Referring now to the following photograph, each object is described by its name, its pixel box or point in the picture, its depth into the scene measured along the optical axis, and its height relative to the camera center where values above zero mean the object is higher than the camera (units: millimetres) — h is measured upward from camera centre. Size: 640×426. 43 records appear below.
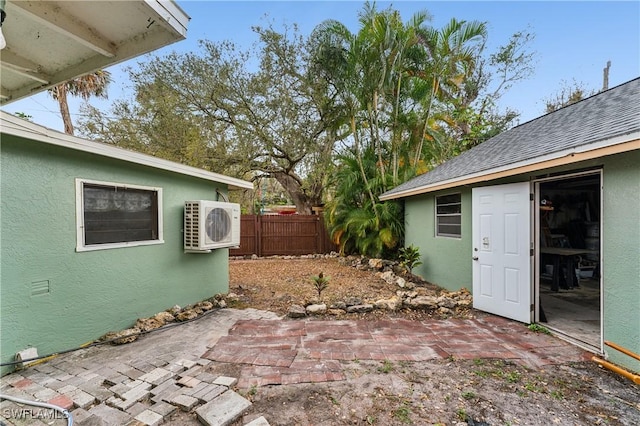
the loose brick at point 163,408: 2109 -1498
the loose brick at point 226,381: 2473 -1507
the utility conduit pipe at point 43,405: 2004 -1377
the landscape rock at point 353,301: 4637 -1485
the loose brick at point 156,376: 2518 -1500
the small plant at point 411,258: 6875 -1100
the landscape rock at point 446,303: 4707 -1534
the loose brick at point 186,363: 2785 -1515
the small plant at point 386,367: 2738 -1548
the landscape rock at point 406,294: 4941 -1495
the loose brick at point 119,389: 2317 -1484
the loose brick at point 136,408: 2102 -1495
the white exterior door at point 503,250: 4020 -586
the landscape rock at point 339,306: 4566 -1520
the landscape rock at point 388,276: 6751 -1592
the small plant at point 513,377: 2594 -1567
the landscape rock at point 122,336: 3344 -1481
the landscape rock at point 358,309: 4488 -1540
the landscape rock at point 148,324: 3736 -1492
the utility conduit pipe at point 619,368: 2575 -1537
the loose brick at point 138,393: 2273 -1488
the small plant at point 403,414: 2061 -1535
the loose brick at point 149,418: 2002 -1492
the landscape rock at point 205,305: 4727 -1566
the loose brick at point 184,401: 2166 -1489
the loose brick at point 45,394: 2227 -1460
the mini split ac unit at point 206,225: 4602 -175
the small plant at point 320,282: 5172 -1284
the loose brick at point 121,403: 2154 -1483
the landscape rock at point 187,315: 4184 -1540
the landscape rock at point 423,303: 4629 -1503
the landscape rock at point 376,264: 8089 -1472
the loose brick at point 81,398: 2164 -1468
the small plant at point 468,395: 2339 -1551
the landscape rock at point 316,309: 4427 -1520
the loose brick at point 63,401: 2132 -1458
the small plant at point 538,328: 3728 -1584
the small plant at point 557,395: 2352 -1565
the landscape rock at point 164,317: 3984 -1484
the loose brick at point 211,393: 2270 -1503
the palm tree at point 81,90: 11367 +5257
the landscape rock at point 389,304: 4590 -1508
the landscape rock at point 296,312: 4309 -1529
